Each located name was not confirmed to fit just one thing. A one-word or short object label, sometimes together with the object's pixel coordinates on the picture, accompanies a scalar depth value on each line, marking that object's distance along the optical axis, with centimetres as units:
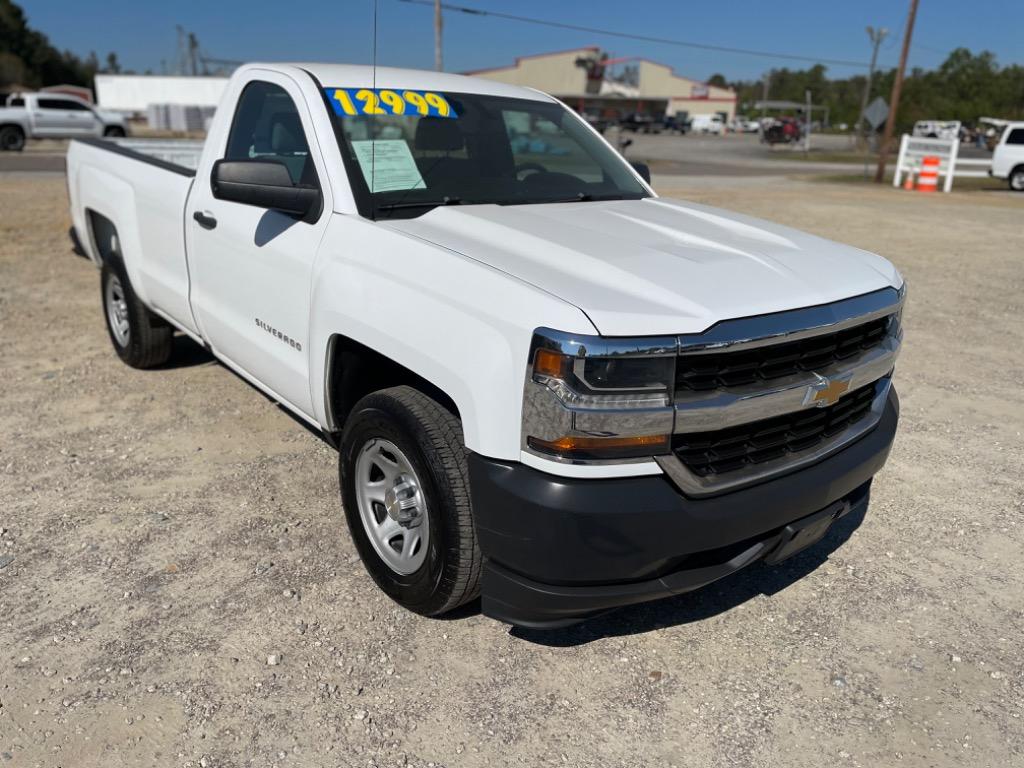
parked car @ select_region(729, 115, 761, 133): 8958
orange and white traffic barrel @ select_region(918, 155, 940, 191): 2216
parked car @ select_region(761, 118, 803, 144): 5555
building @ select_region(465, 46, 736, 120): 8038
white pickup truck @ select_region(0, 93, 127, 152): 2462
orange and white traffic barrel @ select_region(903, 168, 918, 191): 2314
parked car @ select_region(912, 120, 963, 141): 6214
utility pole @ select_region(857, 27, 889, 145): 4494
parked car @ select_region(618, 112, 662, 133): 6669
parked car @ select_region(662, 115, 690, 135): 7369
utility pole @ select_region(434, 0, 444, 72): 2969
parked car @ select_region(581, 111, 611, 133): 5079
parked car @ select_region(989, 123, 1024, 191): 2300
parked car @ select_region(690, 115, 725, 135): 8062
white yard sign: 2247
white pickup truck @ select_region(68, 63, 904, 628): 224
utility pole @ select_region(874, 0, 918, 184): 2416
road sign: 2509
